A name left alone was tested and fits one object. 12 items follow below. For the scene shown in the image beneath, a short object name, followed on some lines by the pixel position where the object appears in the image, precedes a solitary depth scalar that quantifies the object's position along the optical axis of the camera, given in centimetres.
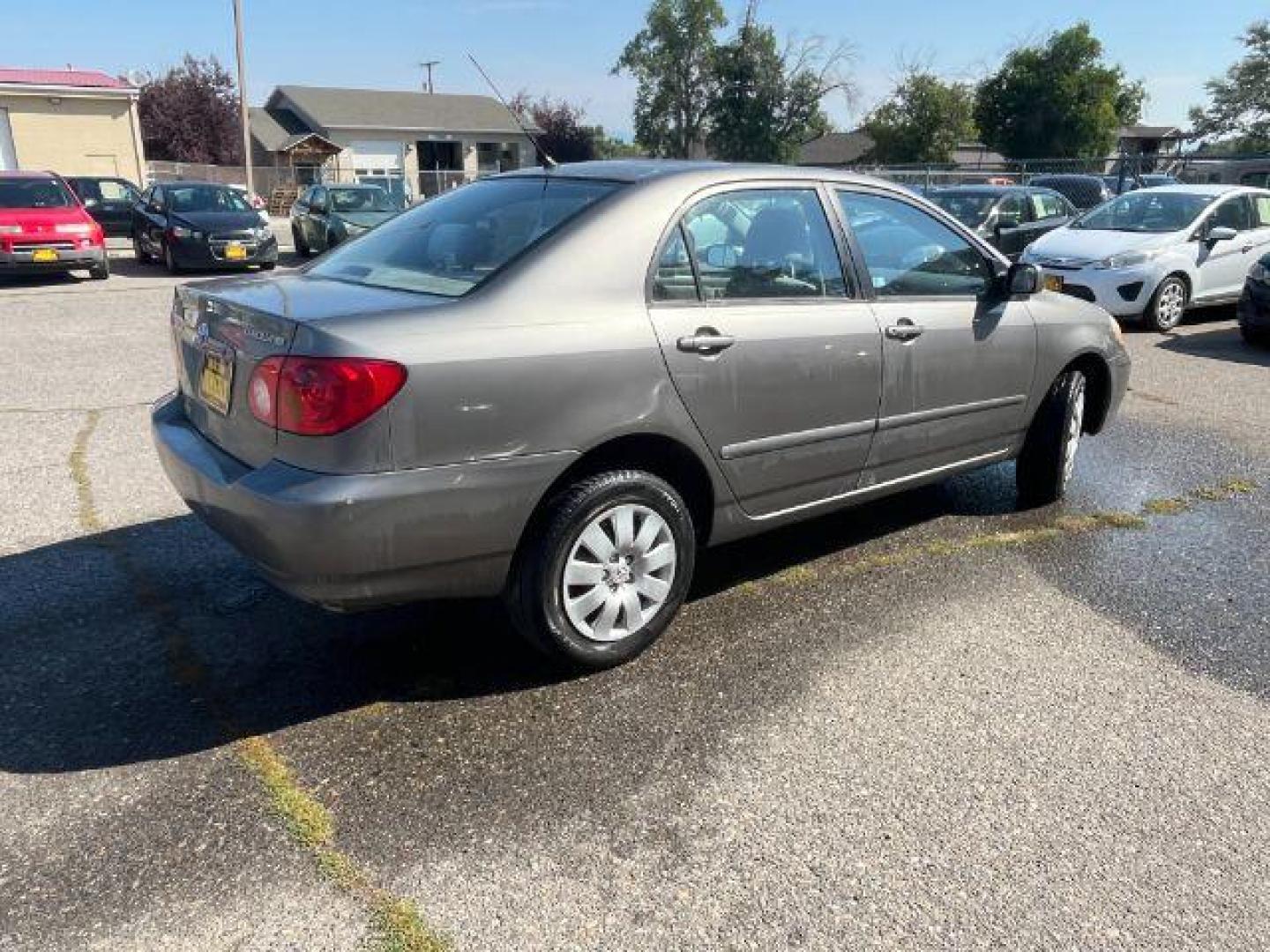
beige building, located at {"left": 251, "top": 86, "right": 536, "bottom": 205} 5247
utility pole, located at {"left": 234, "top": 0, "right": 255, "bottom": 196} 2720
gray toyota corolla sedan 277
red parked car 1398
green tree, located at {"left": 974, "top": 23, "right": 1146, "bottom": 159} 5353
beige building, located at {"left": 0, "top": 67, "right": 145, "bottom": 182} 2955
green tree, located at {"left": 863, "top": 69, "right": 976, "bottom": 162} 5522
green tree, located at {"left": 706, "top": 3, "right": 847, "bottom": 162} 6044
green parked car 1653
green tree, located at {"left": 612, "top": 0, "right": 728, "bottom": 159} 6406
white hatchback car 1092
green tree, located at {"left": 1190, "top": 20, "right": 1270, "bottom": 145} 6209
